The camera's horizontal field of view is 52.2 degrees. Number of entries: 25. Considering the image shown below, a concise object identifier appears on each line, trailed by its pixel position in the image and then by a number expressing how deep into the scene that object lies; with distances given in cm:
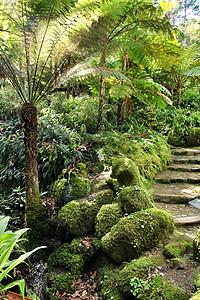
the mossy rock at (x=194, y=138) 582
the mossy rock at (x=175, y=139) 599
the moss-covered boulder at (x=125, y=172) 301
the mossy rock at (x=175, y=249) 209
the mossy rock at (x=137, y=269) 186
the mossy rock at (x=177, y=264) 193
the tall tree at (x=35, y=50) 271
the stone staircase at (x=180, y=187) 303
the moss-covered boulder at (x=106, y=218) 257
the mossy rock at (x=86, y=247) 250
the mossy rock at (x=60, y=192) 317
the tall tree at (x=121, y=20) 353
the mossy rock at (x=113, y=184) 321
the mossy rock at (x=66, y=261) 238
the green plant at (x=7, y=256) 123
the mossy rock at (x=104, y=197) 297
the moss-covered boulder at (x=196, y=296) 136
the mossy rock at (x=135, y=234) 221
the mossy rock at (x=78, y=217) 272
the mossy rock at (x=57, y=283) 218
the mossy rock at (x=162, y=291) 165
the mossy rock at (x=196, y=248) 191
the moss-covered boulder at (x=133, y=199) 256
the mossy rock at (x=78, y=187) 319
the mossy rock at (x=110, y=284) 197
